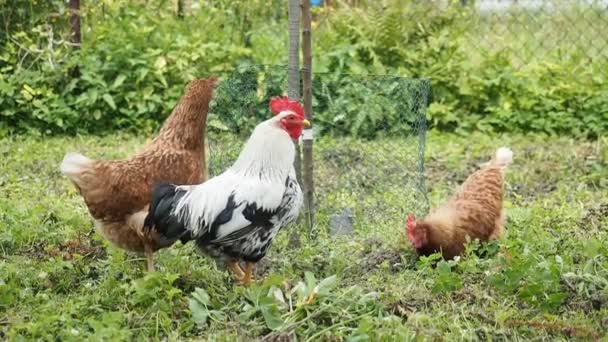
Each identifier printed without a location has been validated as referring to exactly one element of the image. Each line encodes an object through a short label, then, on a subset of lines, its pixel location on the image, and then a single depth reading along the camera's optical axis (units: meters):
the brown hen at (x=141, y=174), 4.82
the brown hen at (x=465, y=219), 5.21
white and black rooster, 4.52
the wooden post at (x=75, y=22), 9.46
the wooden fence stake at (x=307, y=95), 5.42
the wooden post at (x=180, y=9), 10.35
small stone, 5.92
